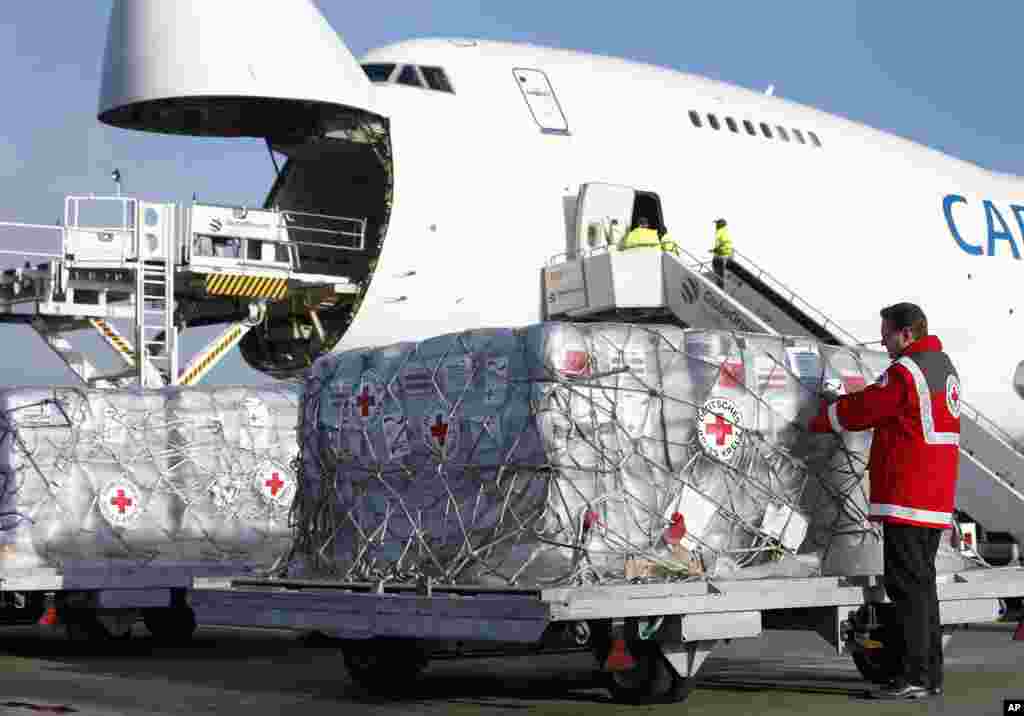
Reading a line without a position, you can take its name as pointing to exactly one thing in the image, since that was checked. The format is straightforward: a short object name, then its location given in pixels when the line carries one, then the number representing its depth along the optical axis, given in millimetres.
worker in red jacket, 10773
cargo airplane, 20469
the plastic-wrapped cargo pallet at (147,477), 16047
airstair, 20891
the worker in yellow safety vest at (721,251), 21984
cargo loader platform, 22453
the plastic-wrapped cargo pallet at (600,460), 10609
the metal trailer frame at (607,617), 9891
